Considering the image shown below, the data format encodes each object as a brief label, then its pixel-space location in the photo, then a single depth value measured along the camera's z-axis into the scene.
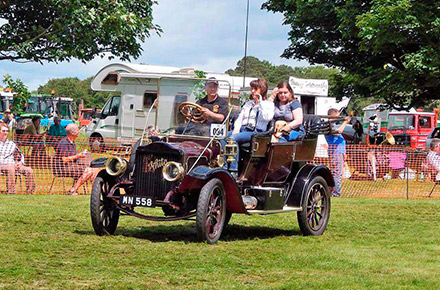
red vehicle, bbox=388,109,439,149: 42.59
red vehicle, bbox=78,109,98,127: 75.30
